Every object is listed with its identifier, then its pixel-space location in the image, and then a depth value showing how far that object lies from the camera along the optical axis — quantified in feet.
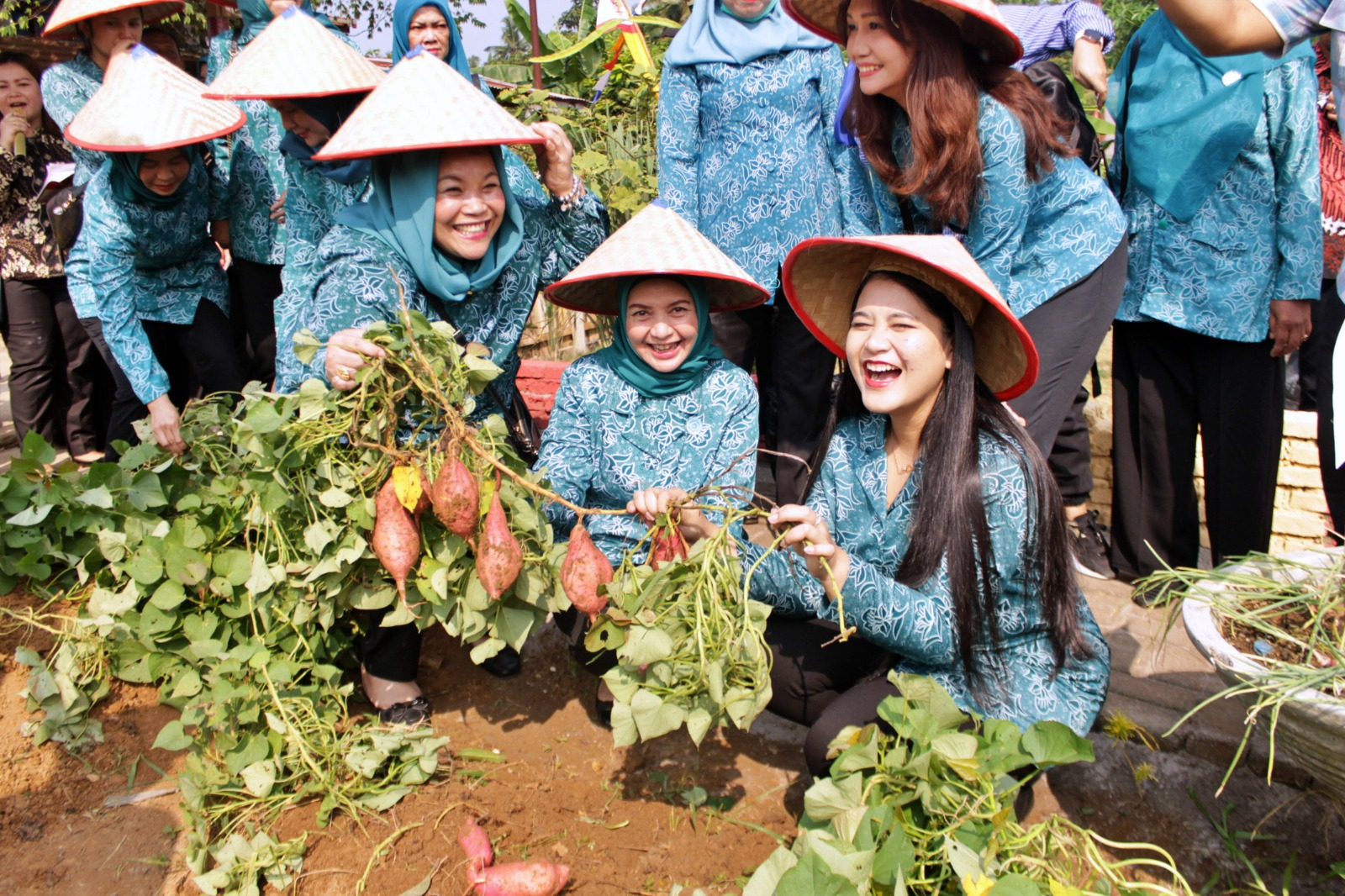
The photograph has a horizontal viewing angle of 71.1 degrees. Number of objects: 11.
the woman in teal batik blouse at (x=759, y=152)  10.07
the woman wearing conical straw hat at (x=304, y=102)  9.15
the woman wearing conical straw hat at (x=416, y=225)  7.57
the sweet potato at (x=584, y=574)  6.33
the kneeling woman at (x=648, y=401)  7.98
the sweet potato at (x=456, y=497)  6.10
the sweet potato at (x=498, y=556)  6.18
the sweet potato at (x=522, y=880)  5.92
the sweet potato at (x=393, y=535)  6.33
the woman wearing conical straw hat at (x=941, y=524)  6.06
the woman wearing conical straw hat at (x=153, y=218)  9.12
